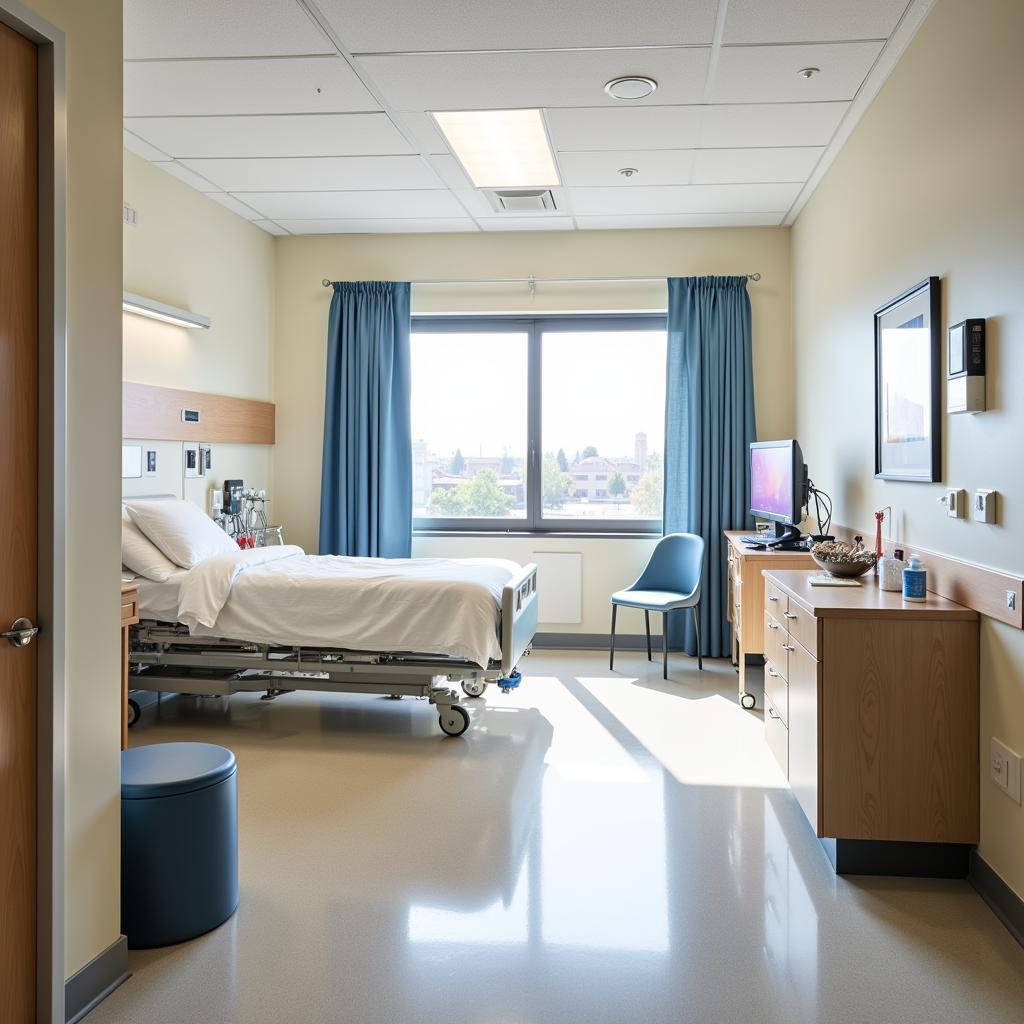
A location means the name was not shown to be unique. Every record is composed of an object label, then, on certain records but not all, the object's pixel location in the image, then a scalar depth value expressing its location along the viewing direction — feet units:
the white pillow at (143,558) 14.32
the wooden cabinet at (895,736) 9.25
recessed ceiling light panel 14.10
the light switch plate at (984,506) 8.86
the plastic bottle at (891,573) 10.68
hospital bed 14.05
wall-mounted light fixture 15.15
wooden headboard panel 15.60
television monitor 15.66
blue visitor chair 18.45
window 21.21
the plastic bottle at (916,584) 9.88
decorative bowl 11.72
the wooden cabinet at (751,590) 15.17
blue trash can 7.92
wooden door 6.34
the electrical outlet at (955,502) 9.67
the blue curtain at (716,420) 19.97
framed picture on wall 10.48
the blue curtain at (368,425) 20.80
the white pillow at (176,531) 14.69
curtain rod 20.54
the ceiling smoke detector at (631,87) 12.50
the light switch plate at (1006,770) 8.23
